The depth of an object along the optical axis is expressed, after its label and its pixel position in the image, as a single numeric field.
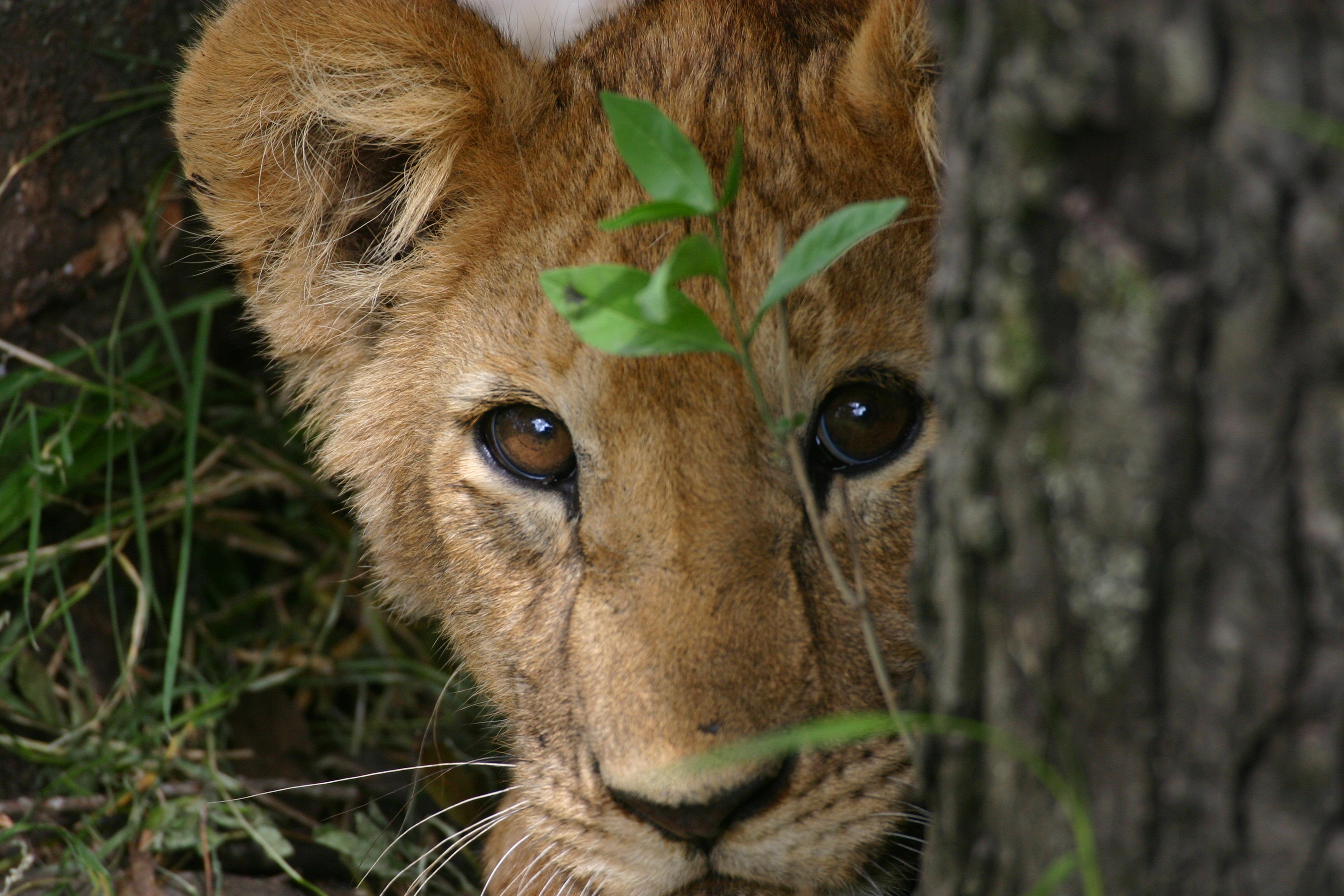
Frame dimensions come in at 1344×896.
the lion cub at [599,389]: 4.25
